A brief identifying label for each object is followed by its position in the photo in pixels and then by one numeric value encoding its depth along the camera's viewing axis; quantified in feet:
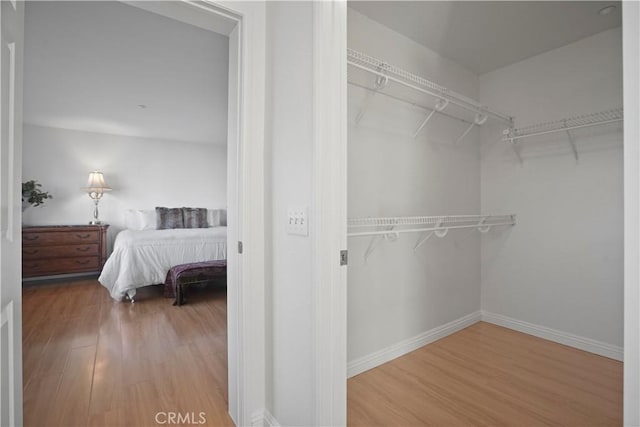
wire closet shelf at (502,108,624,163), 7.26
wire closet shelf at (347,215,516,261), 6.71
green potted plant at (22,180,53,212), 15.02
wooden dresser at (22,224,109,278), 14.61
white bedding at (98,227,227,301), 12.07
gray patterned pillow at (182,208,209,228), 18.25
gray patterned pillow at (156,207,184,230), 17.55
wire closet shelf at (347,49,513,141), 6.22
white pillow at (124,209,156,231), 17.61
